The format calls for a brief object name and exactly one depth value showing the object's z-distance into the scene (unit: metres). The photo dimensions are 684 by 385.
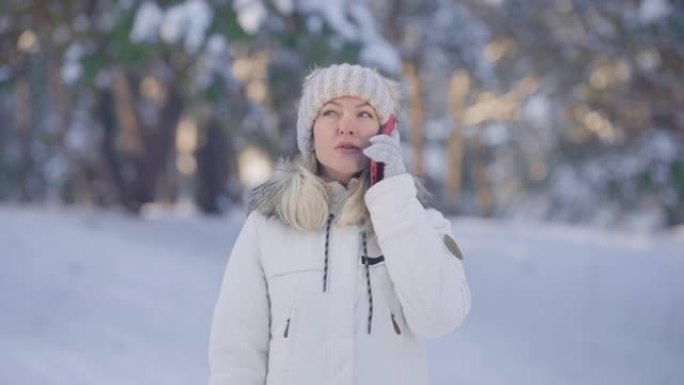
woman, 2.70
